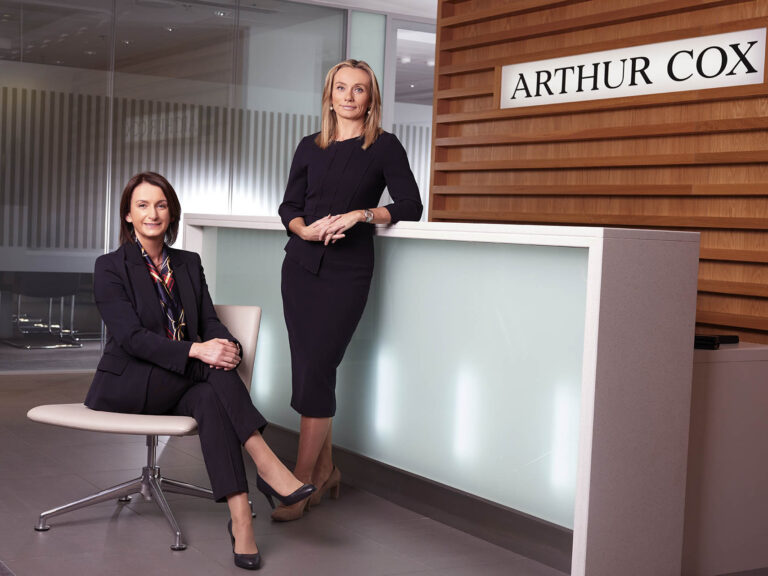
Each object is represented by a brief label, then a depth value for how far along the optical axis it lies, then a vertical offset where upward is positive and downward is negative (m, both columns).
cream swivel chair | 3.50 -0.69
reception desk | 3.17 -0.46
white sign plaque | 4.31 +0.81
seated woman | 3.47 -0.46
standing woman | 4.02 -0.03
